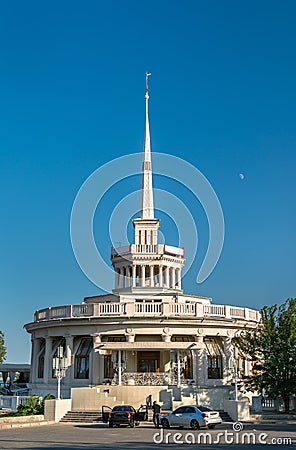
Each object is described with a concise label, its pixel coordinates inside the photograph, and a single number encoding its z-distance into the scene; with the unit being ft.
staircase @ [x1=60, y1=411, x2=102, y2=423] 112.68
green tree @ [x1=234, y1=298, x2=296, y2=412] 116.67
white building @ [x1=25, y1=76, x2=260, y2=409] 121.60
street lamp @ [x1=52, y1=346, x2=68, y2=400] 114.83
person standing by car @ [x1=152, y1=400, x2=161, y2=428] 98.60
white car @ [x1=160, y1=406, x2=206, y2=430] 93.61
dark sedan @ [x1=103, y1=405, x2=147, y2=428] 98.58
